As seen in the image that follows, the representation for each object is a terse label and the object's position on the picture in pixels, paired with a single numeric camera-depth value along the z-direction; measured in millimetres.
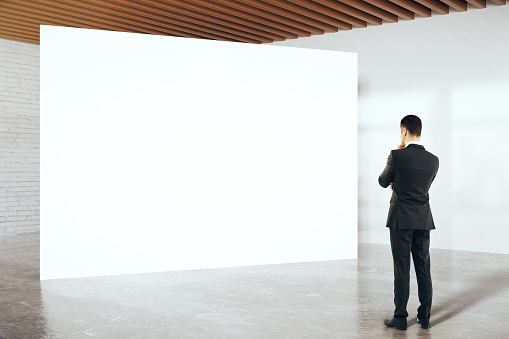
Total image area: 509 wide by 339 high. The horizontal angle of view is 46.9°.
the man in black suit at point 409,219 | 4359
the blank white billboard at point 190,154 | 6465
